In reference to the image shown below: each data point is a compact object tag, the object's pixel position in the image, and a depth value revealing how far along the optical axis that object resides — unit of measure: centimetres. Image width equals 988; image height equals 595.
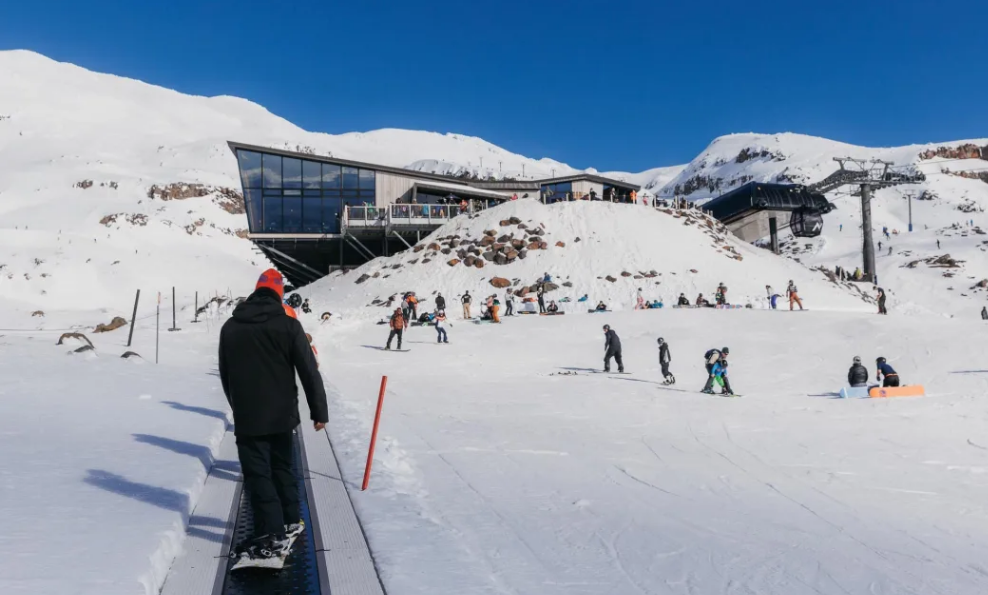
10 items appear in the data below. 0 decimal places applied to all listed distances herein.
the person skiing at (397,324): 2186
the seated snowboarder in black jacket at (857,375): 1484
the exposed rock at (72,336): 1685
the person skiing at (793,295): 2833
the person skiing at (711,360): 1534
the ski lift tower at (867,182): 4766
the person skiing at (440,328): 2361
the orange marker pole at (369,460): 607
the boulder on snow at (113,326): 2548
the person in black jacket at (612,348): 1880
